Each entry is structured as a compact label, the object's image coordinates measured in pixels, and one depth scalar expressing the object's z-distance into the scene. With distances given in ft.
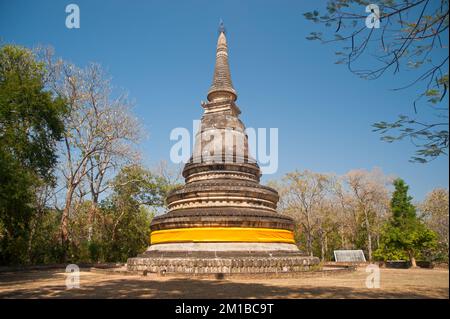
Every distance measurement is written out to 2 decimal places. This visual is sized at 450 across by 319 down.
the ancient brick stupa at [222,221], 54.39
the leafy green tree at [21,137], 51.08
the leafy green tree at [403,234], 92.07
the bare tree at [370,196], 137.08
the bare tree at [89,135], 89.61
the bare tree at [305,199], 142.41
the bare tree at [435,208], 131.05
